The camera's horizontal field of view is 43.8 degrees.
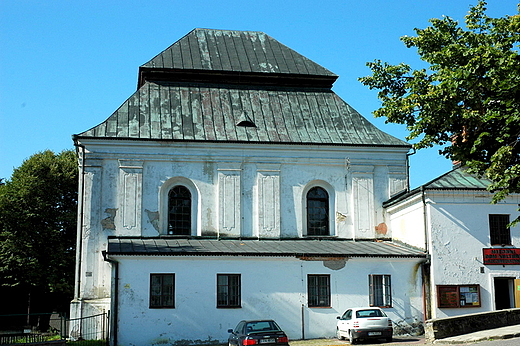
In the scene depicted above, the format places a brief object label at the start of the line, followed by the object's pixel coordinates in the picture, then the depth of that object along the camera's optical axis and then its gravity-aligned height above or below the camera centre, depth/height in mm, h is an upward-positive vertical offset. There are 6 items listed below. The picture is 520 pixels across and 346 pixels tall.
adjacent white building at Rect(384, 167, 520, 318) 26812 +1278
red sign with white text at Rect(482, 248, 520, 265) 27031 +901
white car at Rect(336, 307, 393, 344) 22906 -1620
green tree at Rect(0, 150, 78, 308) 43688 +3843
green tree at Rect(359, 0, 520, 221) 17781 +5281
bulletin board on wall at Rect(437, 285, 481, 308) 26719 -724
